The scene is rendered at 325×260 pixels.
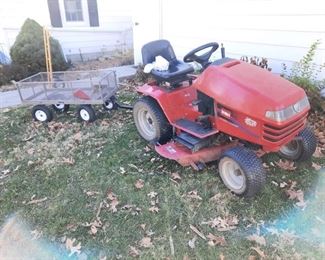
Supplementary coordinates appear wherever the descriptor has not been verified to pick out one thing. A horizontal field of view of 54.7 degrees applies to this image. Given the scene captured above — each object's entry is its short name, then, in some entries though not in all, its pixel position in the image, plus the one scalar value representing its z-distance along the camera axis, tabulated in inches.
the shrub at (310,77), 165.8
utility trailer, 179.5
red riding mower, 102.4
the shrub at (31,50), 272.4
